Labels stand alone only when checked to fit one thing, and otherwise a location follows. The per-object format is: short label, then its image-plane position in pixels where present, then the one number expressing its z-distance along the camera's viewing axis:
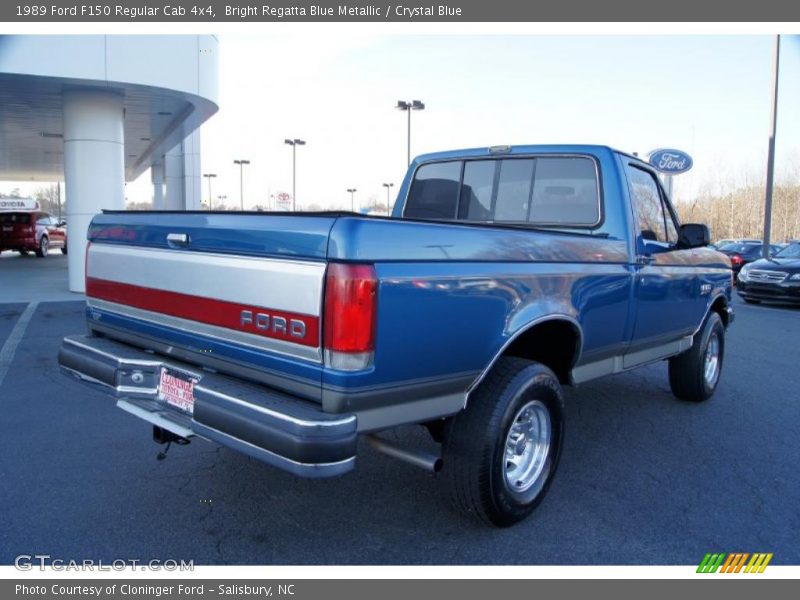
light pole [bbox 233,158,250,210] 48.91
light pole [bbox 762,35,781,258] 19.66
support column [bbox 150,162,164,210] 30.14
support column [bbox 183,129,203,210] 26.02
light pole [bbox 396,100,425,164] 30.66
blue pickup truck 2.51
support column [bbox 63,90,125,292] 12.12
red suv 22.78
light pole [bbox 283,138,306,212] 38.23
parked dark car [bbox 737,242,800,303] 13.52
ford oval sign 19.39
